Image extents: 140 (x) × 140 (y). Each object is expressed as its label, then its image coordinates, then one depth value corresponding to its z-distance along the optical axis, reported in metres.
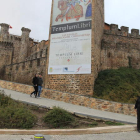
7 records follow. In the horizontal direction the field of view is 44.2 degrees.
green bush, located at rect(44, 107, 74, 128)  5.19
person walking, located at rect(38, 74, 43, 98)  9.73
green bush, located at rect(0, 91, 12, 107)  6.38
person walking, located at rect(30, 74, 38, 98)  9.70
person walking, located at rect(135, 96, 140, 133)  5.11
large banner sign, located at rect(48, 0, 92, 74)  13.55
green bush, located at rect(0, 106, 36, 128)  4.86
